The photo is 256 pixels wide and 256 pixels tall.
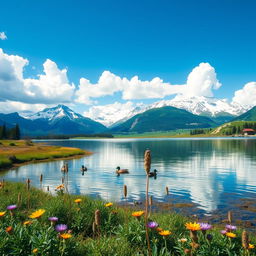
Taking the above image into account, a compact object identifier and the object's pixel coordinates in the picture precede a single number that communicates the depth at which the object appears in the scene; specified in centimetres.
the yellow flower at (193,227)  542
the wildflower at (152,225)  750
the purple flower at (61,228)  677
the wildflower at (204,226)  659
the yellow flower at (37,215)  652
